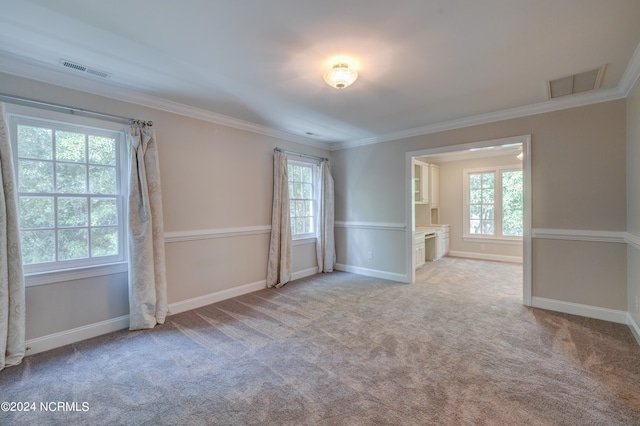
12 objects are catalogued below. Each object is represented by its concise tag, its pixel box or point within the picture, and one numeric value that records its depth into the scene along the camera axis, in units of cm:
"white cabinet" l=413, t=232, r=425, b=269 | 548
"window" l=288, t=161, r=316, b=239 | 507
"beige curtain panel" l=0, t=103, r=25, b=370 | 227
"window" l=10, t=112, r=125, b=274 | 257
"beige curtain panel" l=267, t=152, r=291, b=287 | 453
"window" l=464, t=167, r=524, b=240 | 643
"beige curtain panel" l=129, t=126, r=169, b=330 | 299
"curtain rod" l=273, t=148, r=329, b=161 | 466
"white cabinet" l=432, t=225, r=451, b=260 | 664
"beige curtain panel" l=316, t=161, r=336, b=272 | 537
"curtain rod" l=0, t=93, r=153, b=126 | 244
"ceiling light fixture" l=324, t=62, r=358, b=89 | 245
